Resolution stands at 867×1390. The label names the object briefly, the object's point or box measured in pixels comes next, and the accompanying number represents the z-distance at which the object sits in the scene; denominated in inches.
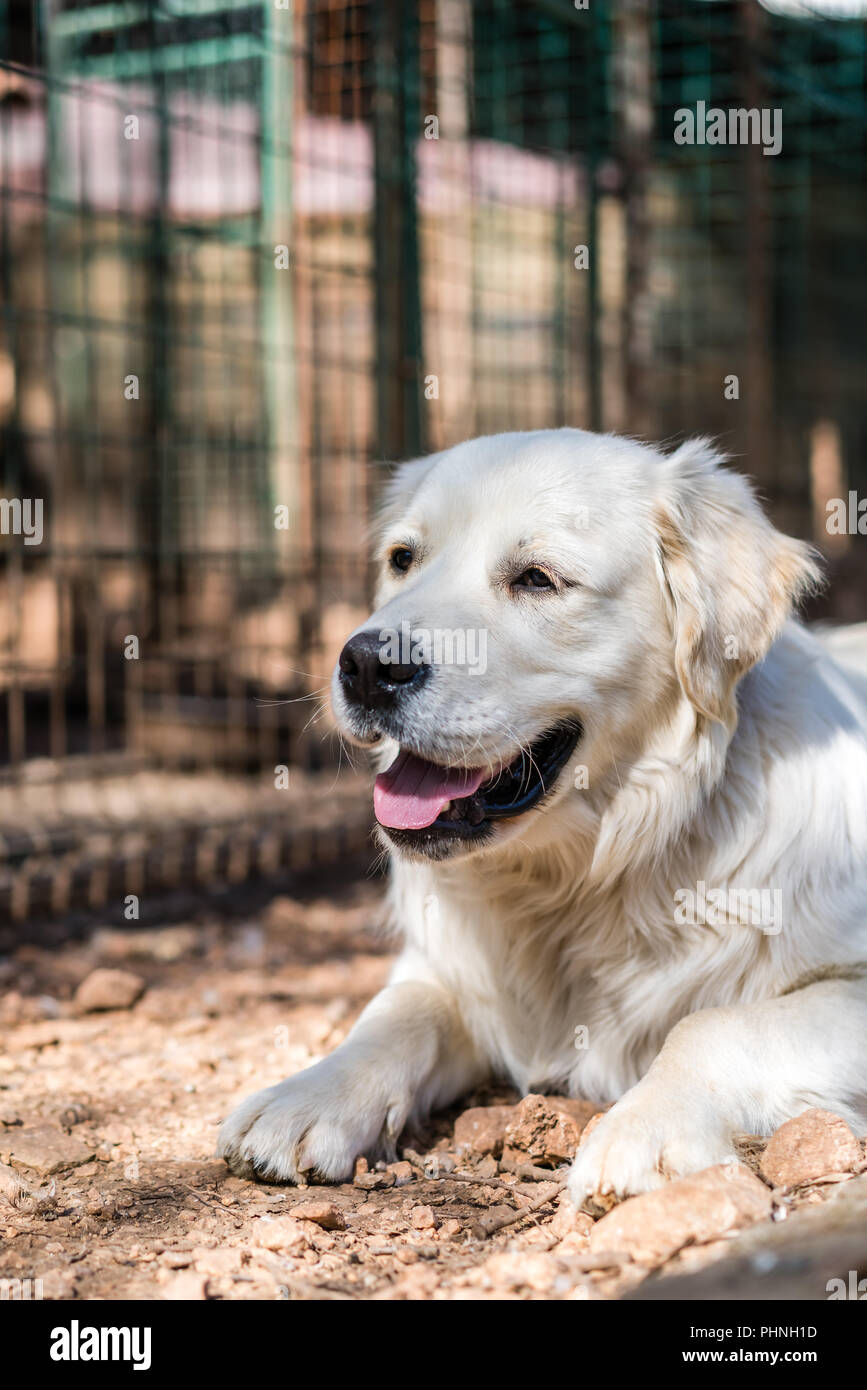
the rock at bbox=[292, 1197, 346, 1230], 82.3
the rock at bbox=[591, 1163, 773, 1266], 71.6
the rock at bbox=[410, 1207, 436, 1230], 83.3
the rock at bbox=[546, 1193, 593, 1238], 79.9
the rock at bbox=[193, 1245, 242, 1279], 75.8
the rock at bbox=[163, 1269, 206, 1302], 72.0
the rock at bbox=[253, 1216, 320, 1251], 79.1
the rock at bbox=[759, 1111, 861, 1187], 80.5
